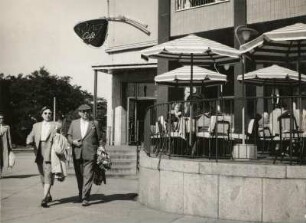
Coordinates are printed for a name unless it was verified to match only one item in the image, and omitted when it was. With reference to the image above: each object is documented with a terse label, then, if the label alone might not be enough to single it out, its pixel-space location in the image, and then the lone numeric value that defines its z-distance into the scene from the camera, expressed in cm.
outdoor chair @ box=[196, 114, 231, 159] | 995
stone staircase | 1675
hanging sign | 2825
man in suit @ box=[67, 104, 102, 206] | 1005
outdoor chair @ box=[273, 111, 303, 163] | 870
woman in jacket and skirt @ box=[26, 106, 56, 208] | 1005
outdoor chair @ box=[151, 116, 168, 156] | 1040
